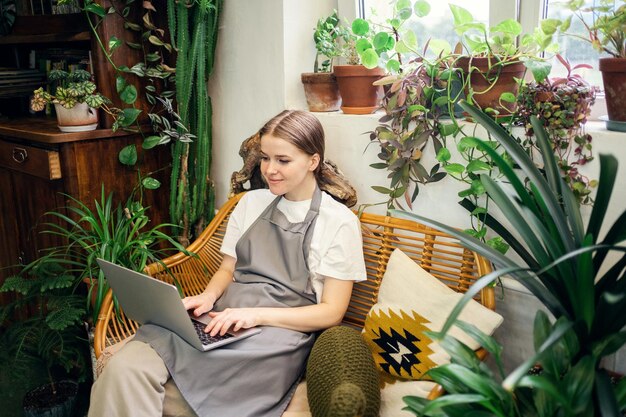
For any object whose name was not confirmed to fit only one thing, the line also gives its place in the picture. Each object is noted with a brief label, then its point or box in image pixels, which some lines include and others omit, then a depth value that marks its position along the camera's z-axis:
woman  1.60
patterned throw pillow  1.59
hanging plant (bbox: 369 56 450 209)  1.88
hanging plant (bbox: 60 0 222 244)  2.42
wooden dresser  2.42
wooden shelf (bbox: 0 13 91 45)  2.55
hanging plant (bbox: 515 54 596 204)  1.57
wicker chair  1.83
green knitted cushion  1.32
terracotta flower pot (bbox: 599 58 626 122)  1.53
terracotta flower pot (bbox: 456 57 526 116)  1.76
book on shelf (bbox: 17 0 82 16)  2.72
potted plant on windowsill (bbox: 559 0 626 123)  1.53
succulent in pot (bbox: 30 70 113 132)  2.36
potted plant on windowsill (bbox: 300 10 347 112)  2.30
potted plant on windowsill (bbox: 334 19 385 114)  2.18
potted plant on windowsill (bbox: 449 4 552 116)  1.72
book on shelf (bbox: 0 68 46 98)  2.91
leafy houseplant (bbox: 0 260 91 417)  2.13
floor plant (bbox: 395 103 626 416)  1.09
